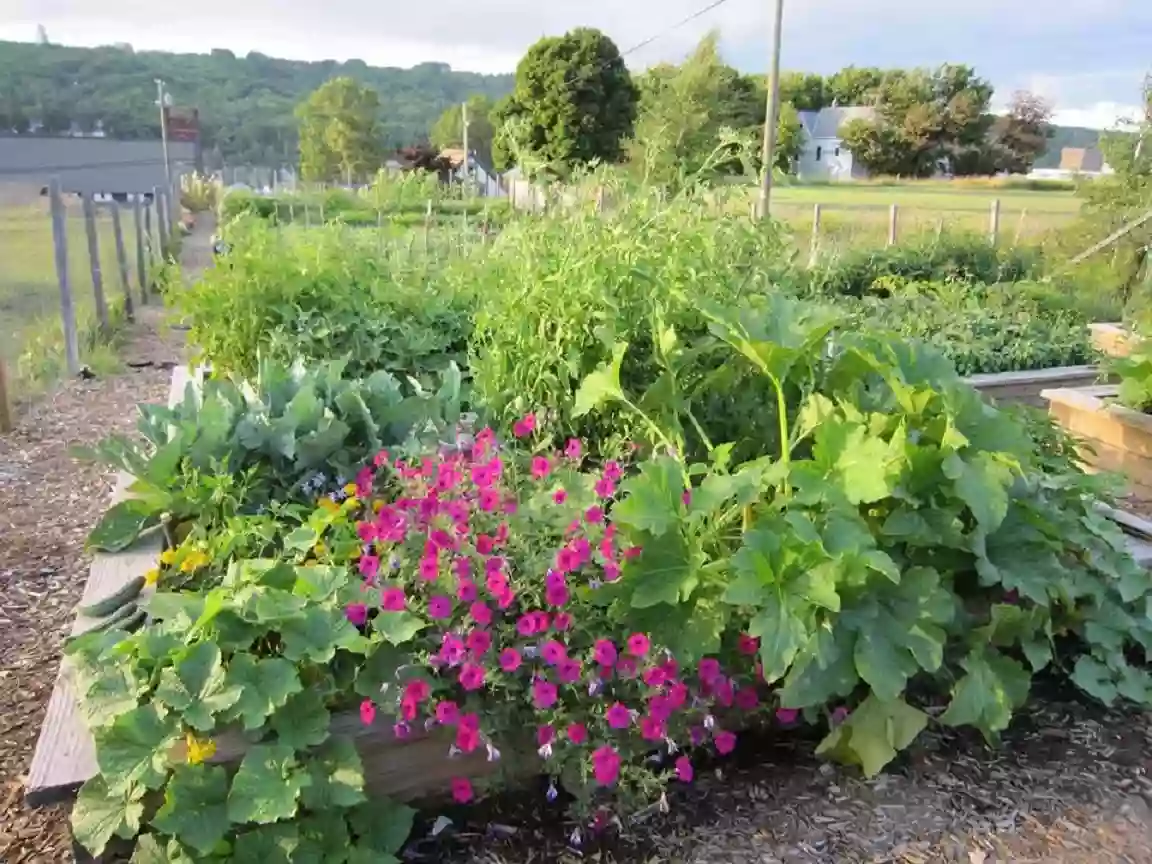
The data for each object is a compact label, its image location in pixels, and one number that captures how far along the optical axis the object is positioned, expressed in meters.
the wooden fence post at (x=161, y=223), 11.56
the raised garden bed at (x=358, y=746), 1.59
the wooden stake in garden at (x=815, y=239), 4.31
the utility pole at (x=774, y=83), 11.75
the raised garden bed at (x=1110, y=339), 5.01
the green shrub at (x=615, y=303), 2.53
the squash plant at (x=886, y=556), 1.76
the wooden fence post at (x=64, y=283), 5.91
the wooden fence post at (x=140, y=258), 9.33
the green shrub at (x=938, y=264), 8.93
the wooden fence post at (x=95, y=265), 7.13
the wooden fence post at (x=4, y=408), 4.50
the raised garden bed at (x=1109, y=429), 3.70
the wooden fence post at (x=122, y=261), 8.26
